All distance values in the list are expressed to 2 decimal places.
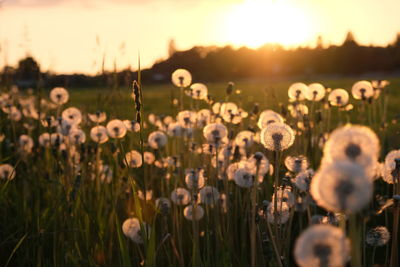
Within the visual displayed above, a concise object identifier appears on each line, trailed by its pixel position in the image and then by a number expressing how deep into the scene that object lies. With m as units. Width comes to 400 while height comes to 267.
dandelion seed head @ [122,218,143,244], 2.42
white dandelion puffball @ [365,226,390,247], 1.73
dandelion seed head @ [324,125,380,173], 0.81
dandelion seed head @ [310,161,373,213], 0.65
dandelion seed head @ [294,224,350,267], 0.71
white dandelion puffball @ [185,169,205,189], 2.30
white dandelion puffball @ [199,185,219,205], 2.34
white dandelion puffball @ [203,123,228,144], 2.51
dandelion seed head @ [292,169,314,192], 1.81
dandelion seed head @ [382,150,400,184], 1.67
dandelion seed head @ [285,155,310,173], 1.98
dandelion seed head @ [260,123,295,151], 1.55
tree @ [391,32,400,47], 36.94
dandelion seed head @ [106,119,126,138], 3.04
